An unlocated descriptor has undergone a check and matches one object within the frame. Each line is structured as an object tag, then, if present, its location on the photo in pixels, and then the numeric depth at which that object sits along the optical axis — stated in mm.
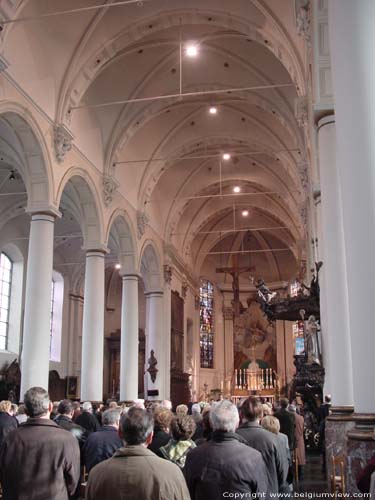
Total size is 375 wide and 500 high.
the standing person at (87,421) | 8969
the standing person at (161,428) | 4801
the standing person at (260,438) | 4574
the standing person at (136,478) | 2551
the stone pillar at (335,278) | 7309
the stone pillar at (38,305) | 12947
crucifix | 30641
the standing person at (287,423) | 8438
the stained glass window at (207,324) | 34844
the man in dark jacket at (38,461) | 3668
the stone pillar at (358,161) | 4559
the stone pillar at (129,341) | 19750
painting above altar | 36188
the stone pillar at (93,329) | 16469
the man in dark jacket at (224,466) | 3166
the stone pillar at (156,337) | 23438
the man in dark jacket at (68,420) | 6372
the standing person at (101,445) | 5375
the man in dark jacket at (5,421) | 6812
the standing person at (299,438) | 9648
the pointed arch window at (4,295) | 20844
